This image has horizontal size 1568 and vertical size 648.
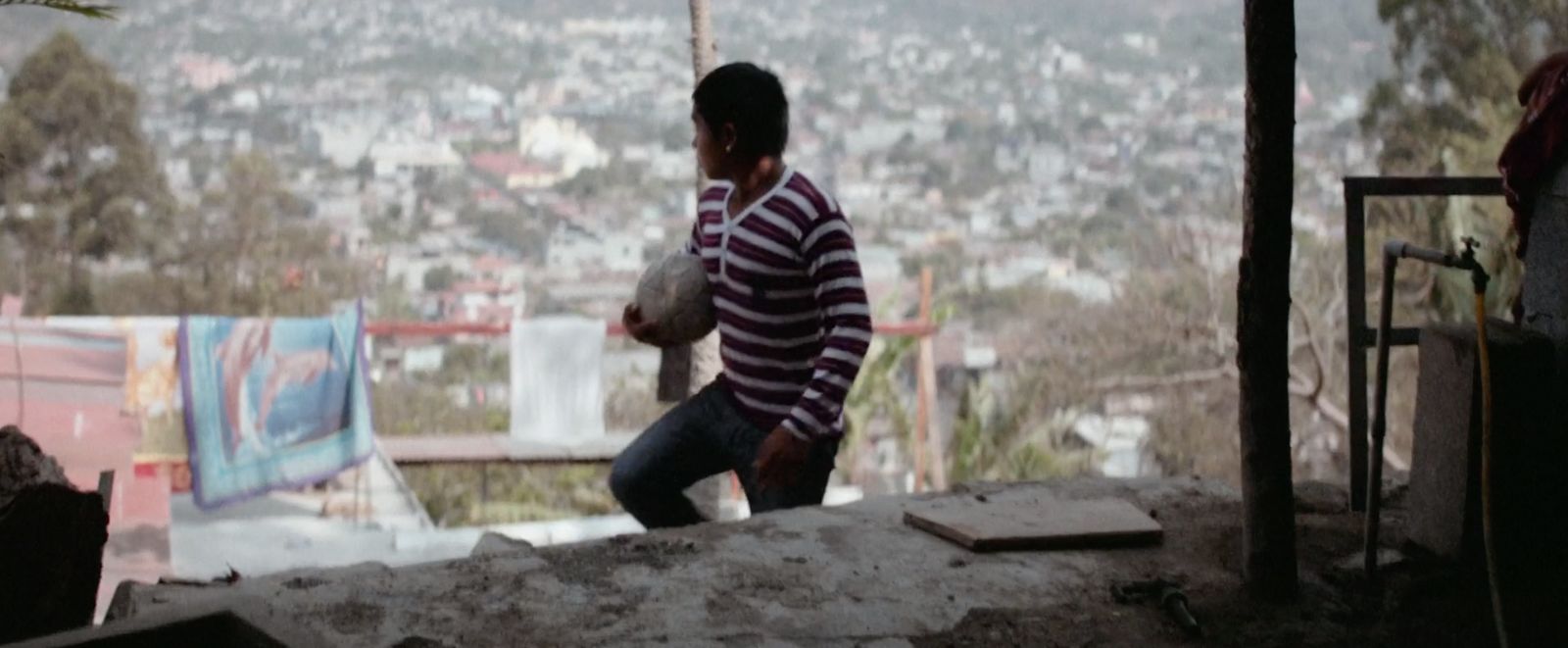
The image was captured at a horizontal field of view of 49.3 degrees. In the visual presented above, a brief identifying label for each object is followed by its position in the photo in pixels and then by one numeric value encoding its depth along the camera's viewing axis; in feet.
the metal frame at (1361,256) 14.98
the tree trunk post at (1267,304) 12.78
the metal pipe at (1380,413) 13.10
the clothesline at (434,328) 37.19
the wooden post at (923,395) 40.47
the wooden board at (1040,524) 13.76
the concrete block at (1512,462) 13.17
